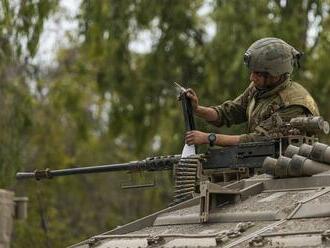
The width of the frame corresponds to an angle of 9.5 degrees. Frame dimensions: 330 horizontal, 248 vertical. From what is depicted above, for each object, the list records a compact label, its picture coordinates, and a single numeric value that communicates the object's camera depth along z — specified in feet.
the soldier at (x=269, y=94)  53.79
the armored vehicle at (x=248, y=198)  43.61
